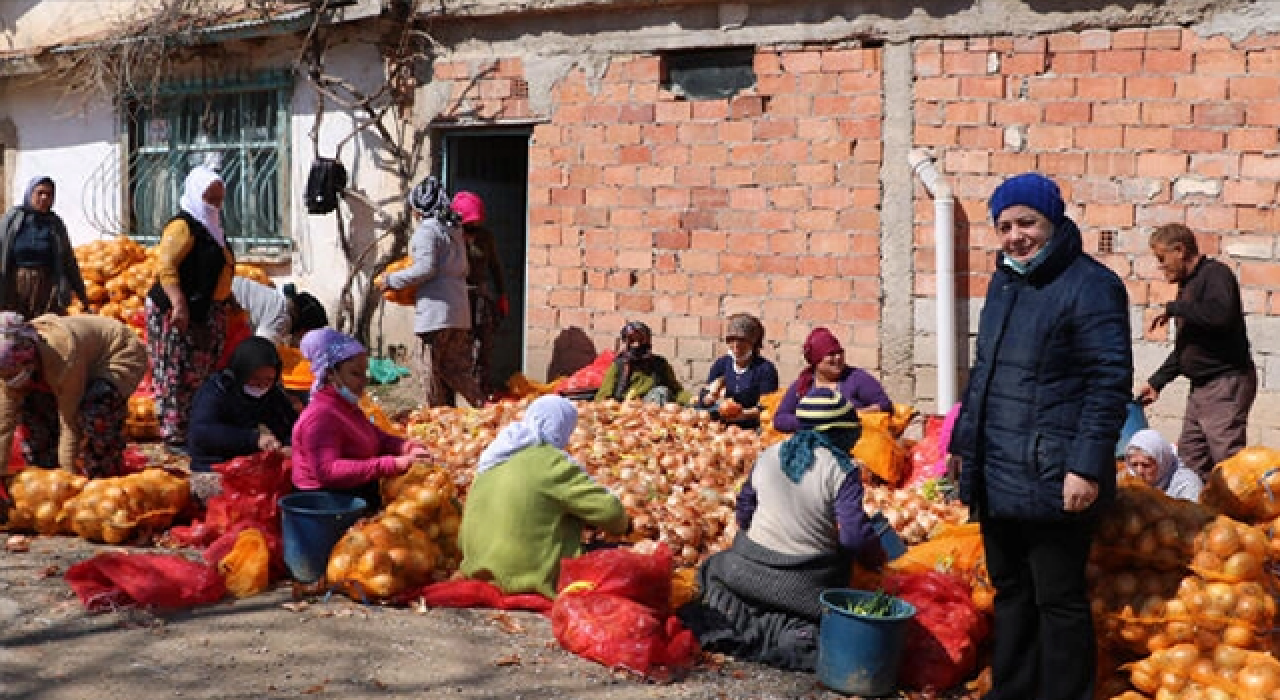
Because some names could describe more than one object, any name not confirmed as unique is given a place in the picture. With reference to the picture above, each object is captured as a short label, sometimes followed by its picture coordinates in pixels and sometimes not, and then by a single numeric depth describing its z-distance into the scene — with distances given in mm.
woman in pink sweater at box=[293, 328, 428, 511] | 6027
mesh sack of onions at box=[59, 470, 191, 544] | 6434
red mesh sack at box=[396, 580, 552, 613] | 5512
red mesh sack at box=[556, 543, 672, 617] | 5125
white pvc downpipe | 8875
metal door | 11773
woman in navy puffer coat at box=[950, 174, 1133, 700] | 4215
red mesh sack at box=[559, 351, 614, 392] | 10109
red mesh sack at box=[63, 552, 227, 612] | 5316
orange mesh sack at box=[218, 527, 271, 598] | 5633
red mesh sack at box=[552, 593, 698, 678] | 4832
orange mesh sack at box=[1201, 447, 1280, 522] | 4855
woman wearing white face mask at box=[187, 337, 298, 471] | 6777
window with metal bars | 12789
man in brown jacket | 6887
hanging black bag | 11727
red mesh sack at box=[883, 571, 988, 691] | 4867
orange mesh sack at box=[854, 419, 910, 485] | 7871
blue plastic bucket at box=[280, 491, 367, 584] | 5668
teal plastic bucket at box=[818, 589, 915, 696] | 4664
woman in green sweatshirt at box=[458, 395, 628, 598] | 5453
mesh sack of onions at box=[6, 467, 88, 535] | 6527
